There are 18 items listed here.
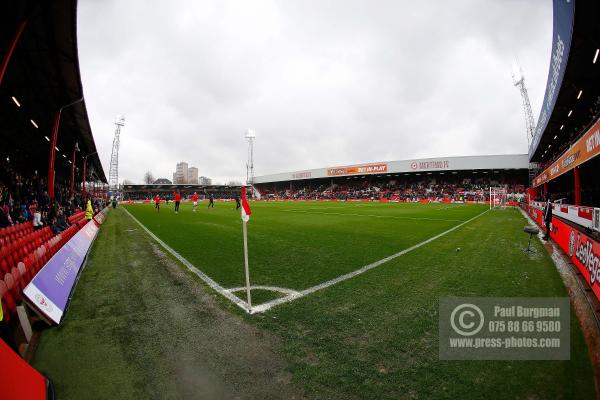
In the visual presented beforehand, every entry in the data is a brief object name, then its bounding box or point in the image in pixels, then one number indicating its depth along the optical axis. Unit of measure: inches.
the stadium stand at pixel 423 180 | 1894.7
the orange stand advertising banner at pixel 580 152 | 299.0
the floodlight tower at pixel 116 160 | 2620.6
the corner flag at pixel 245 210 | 178.5
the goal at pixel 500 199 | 1349.7
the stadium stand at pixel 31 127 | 139.6
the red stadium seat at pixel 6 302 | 145.0
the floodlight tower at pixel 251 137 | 3011.8
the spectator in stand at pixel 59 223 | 428.0
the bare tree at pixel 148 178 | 5034.5
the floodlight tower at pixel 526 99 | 1847.4
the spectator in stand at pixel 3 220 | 379.3
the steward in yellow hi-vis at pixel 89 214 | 590.6
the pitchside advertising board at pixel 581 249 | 201.5
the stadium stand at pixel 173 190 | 3454.5
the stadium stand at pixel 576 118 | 264.1
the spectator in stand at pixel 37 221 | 462.9
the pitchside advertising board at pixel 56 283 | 151.7
